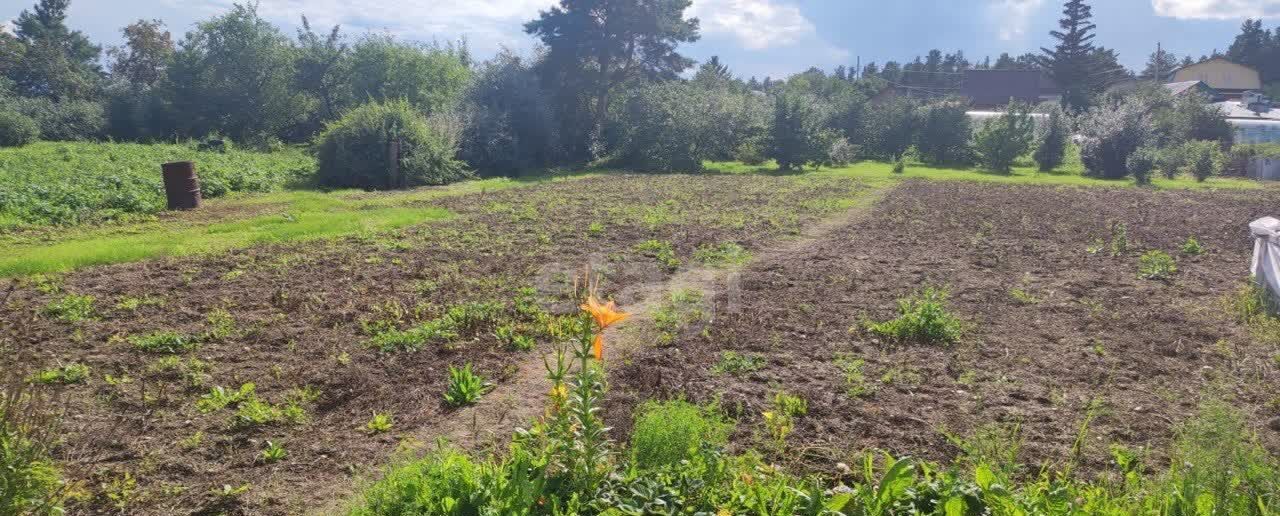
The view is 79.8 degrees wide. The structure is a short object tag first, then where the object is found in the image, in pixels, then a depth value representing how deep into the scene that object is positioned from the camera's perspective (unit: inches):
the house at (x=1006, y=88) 2426.7
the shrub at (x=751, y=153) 1164.5
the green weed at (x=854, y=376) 191.6
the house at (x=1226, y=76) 2522.1
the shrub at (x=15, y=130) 1084.5
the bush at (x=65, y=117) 1205.7
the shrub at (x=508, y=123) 945.5
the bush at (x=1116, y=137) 974.4
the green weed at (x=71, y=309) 252.1
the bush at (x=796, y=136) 1080.2
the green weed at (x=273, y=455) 156.3
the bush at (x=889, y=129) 1307.8
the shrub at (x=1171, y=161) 958.4
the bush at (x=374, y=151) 771.4
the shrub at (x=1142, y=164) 910.4
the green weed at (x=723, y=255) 374.0
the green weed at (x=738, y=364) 208.7
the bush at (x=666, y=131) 1049.5
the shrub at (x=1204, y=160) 930.1
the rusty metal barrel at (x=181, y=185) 532.4
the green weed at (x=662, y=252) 362.3
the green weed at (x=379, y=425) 171.0
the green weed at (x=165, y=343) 222.2
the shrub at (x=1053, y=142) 1083.3
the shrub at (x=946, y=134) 1254.9
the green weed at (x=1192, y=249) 392.9
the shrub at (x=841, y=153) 1143.6
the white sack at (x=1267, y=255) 269.9
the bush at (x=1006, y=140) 1111.6
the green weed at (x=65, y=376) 193.5
